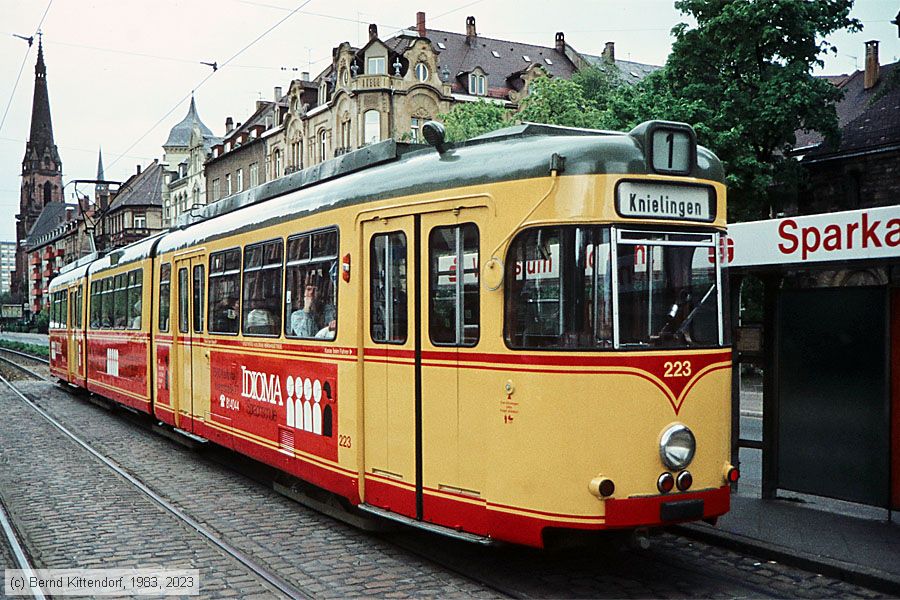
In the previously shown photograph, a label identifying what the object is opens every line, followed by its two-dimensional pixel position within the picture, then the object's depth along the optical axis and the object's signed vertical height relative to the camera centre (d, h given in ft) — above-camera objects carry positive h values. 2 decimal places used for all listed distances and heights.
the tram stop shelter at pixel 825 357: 28.35 -1.82
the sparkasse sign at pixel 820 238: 26.30 +1.79
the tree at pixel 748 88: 92.94 +20.79
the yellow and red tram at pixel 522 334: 21.66 -0.76
